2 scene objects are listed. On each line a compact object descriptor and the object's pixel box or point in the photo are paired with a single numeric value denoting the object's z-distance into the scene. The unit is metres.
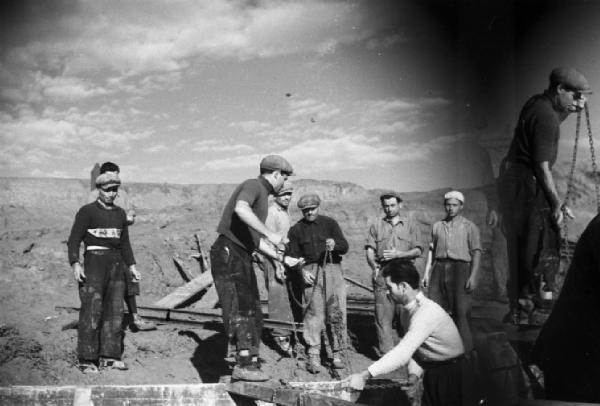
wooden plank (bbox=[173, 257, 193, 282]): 12.45
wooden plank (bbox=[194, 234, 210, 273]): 12.89
